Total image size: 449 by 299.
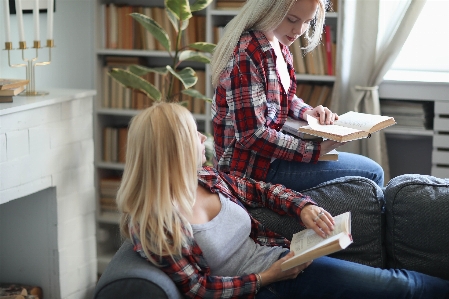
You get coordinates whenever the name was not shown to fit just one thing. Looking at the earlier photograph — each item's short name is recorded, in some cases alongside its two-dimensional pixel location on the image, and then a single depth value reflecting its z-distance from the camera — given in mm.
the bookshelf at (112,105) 3779
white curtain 3490
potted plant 3103
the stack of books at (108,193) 3973
